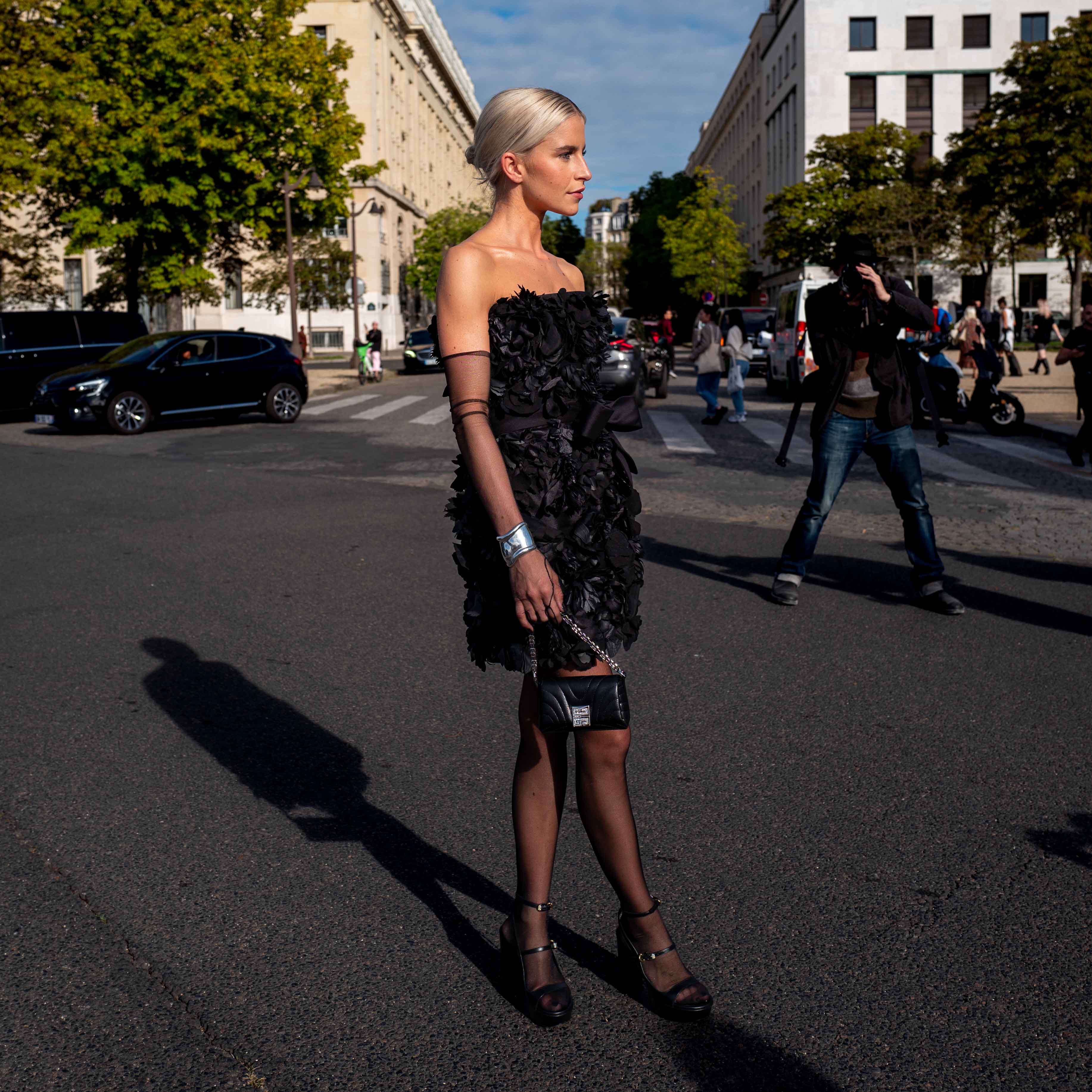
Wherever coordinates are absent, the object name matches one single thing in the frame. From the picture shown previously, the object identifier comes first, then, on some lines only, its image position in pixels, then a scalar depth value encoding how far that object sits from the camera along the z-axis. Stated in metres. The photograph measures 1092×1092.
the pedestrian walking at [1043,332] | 29.22
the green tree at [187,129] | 32.78
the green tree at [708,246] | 72.38
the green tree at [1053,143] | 36.12
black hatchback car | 18.39
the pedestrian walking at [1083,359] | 11.70
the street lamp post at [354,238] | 40.53
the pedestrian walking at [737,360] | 19.64
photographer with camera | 6.56
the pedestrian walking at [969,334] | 21.98
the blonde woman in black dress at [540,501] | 2.59
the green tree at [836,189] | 52.66
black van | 21.84
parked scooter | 16.55
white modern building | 60.97
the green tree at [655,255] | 94.44
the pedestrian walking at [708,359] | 19.31
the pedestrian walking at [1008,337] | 28.34
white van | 21.67
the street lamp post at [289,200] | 33.03
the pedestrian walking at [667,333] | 30.03
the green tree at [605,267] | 141.25
